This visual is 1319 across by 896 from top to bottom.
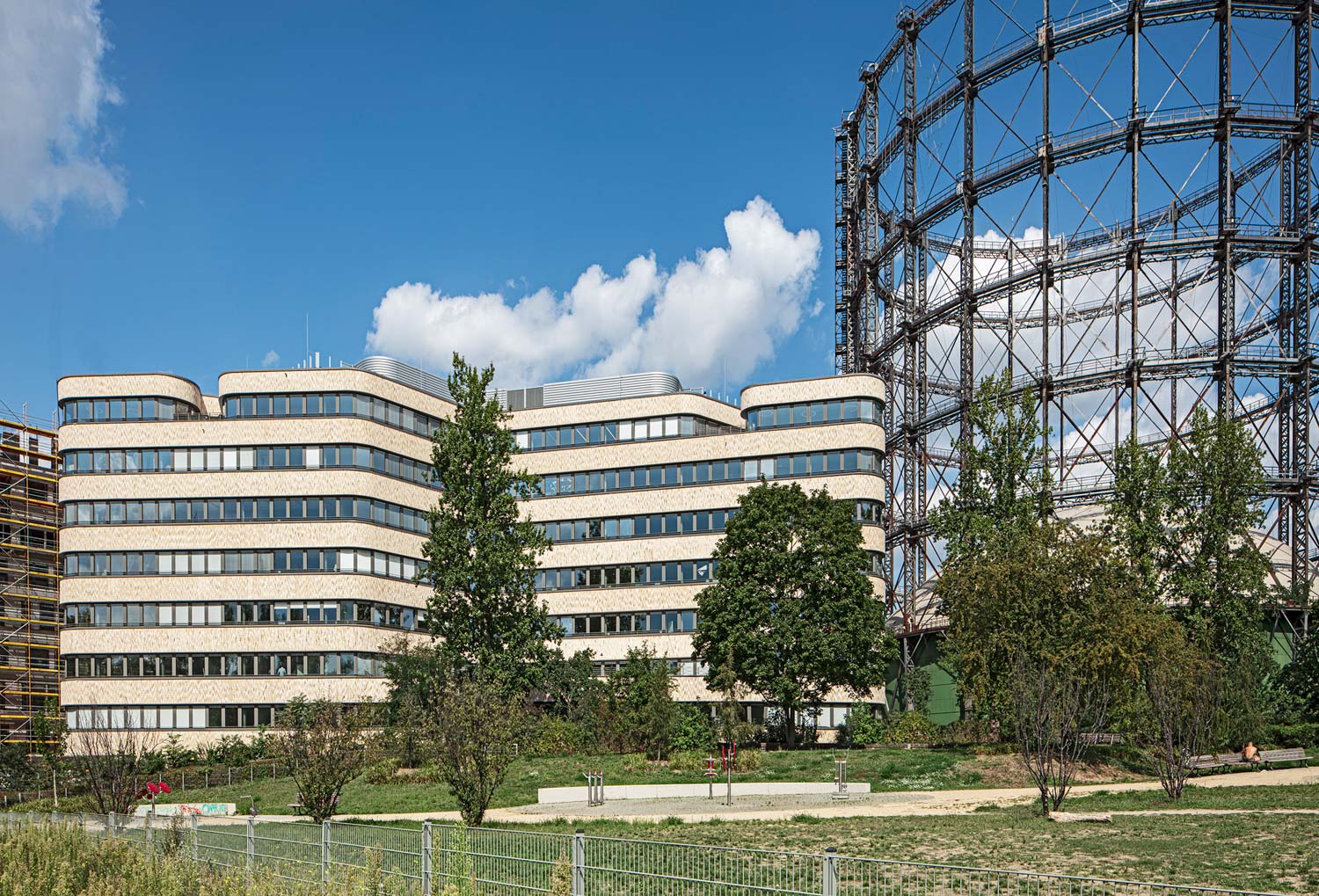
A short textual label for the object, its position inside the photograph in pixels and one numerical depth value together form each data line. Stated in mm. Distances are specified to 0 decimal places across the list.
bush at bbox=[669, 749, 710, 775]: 46656
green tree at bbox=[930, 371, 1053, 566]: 54531
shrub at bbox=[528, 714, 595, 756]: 55531
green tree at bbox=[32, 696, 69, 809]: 68438
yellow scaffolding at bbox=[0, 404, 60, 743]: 76875
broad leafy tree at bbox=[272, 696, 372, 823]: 30031
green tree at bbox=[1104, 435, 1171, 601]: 54875
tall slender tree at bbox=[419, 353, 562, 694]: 54156
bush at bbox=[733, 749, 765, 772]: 47350
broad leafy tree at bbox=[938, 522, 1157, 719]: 43312
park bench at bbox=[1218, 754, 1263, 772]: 44438
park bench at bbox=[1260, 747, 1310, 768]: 46053
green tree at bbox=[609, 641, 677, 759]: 50906
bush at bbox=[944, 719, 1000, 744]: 54656
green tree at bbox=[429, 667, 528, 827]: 27844
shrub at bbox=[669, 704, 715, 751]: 52344
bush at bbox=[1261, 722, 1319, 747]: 51781
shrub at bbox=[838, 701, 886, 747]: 60094
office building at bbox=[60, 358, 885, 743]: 70562
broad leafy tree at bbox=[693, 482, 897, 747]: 57125
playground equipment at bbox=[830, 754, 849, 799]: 37406
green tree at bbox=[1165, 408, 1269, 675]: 54000
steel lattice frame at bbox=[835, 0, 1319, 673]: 68188
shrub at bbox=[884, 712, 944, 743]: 58781
